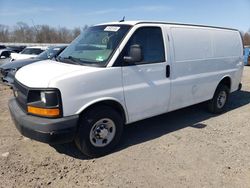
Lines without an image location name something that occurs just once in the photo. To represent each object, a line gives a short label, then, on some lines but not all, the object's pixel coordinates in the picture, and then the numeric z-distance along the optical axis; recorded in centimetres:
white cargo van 273
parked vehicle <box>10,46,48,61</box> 954
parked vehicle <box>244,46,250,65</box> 1486
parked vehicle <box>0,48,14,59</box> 1916
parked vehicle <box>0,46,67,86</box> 633
